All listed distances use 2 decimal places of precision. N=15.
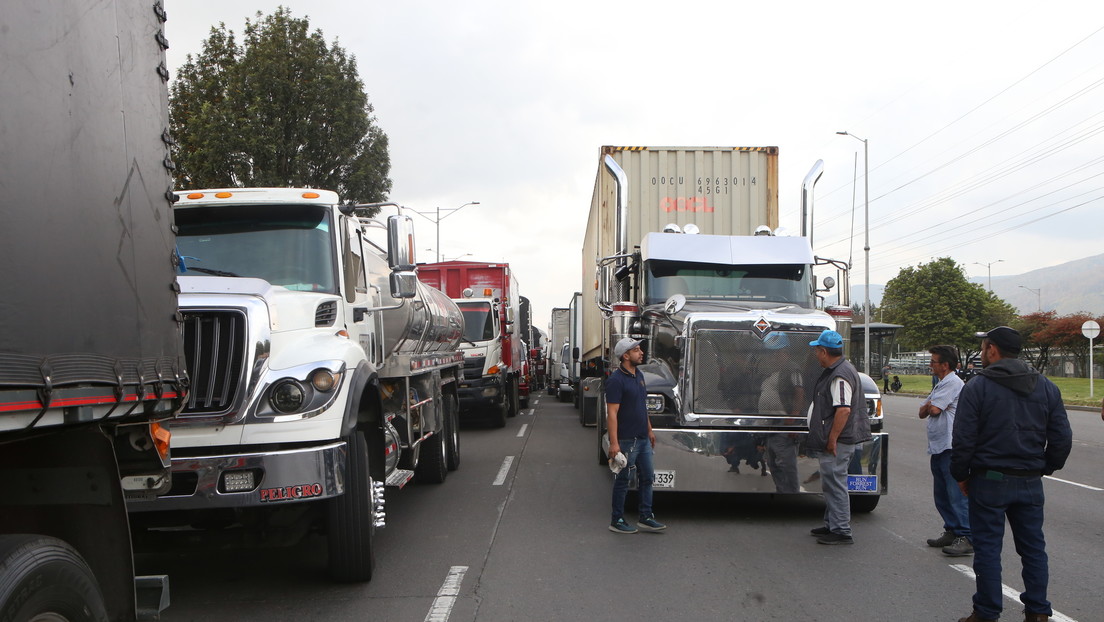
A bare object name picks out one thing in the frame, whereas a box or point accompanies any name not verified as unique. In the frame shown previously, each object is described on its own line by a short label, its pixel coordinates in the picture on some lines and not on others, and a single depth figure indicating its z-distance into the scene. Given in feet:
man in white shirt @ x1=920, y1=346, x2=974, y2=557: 23.76
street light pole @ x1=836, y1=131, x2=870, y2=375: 125.29
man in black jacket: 16.81
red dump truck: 59.21
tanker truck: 17.70
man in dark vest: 24.44
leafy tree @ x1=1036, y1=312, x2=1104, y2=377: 165.89
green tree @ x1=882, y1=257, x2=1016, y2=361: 208.44
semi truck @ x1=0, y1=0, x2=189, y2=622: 8.63
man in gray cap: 25.81
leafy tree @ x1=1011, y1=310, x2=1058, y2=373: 172.96
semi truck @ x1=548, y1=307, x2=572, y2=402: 92.73
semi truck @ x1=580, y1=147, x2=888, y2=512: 27.09
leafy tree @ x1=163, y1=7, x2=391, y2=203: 59.06
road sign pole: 88.00
